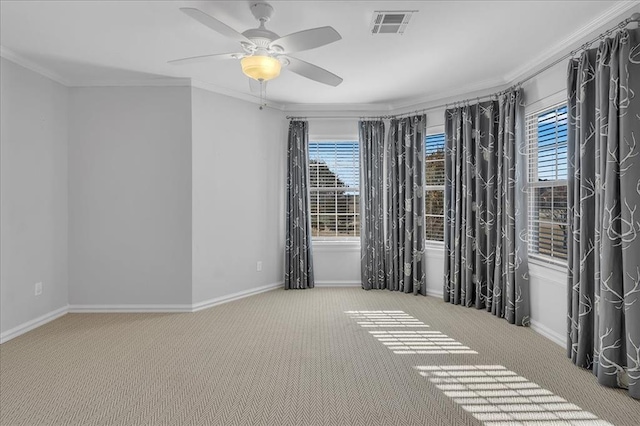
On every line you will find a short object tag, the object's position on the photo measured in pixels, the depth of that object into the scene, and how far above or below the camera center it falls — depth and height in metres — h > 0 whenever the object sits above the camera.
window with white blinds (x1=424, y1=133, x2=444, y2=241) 4.96 +0.32
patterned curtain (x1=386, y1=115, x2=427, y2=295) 5.00 +0.09
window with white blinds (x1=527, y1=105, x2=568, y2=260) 3.35 +0.27
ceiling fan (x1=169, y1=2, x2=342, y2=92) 2.29 +1.09
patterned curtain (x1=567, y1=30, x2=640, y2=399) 2.36 -0.03
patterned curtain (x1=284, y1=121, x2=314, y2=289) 5.25 -0.05
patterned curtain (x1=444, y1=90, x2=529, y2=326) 3.77 +0.04
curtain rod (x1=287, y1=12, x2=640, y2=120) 2.46 +1.29
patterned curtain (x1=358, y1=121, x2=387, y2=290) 5.29 +0.15
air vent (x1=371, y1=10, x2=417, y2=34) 2.67 +1.41
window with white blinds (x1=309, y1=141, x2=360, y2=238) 5.50 +0.34
